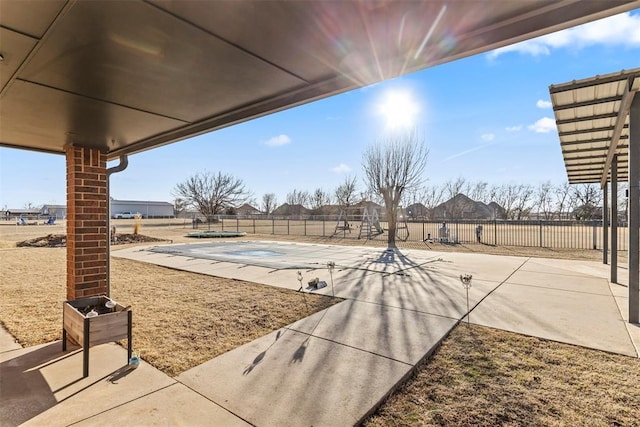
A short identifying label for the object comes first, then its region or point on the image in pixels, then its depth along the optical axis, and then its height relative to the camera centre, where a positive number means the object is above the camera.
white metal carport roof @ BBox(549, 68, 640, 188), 3.93 +1.54
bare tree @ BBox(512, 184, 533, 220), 45.97 +2.17
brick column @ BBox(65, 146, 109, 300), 3.58 -0.09
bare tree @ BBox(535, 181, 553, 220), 45.22 +2.15
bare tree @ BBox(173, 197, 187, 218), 44.74 +1.84
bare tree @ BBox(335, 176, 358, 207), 36.61 +2.78
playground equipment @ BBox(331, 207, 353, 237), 20.93 -0.31
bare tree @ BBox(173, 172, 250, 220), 38.78 +3.08
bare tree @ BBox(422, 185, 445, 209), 43.31 +2.49
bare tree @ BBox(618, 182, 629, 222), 23.40 +0.59
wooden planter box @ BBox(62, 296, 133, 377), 2.63 -0.99
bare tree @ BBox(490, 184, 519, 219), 46.34 +2.64
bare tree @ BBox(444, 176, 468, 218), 43.25 +2.99
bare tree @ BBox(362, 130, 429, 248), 14.82 +2.30
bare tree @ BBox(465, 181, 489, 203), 46.28 +3.40
